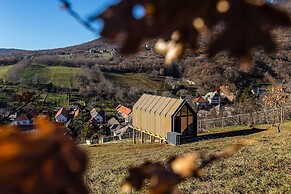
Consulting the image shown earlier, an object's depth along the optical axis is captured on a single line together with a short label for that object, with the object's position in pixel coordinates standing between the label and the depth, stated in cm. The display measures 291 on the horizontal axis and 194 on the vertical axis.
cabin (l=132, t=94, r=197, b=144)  1686
